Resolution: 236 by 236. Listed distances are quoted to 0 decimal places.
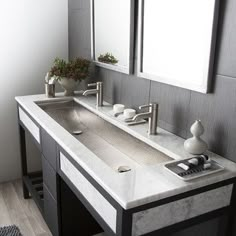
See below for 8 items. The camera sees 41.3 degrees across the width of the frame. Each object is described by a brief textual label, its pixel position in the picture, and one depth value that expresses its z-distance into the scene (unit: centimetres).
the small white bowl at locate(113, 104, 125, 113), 197
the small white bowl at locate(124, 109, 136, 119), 186
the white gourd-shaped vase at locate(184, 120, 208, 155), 137
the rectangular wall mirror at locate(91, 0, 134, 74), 192
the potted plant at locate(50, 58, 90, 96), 237
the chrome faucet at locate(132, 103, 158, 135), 162
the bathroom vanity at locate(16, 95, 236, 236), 113
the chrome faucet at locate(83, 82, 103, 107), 216
